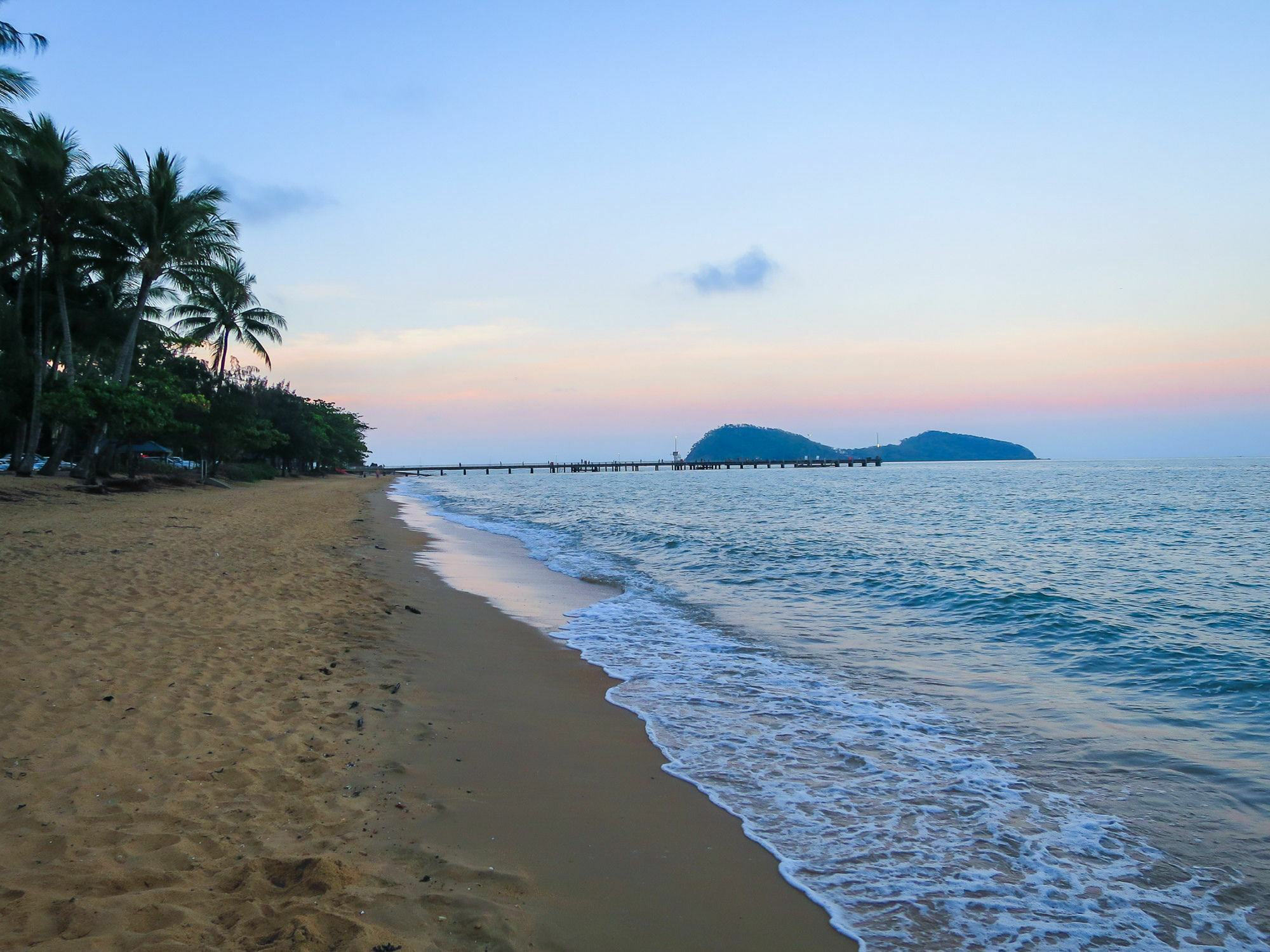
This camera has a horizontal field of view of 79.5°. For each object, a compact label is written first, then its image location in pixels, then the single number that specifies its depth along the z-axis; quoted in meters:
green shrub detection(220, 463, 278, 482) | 44.72
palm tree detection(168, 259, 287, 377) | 41.50
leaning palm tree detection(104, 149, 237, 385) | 27.97
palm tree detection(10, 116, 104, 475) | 25.83
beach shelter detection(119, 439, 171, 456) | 35.34
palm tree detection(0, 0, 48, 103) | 19.27
